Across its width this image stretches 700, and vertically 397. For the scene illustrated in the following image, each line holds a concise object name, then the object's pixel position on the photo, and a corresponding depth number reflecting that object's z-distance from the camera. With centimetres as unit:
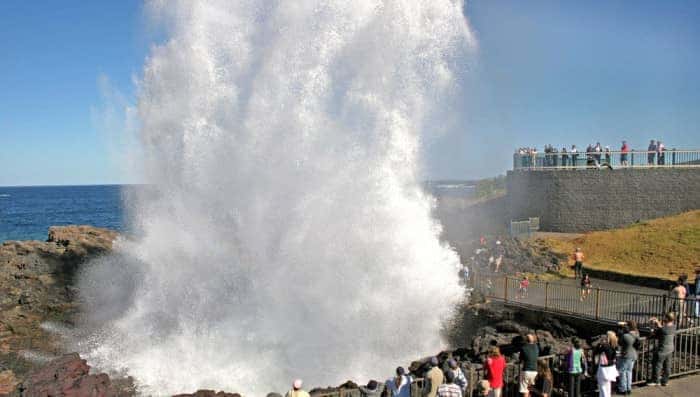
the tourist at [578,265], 2030
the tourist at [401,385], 831
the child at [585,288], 1555
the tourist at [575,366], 887
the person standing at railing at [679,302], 1279
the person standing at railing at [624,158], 2794
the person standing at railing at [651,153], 2730
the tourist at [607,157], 2807
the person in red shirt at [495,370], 858
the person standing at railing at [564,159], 2907
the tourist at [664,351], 954
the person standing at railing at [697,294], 1246
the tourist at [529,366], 891
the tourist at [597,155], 2833
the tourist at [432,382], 830
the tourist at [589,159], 2854
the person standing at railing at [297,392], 770
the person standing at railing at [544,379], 880
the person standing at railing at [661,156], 2735
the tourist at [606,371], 866
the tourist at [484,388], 846
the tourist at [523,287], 1715
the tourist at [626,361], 910
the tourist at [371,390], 842
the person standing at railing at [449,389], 746
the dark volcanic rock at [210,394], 992
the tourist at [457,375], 827
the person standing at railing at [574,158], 2872
